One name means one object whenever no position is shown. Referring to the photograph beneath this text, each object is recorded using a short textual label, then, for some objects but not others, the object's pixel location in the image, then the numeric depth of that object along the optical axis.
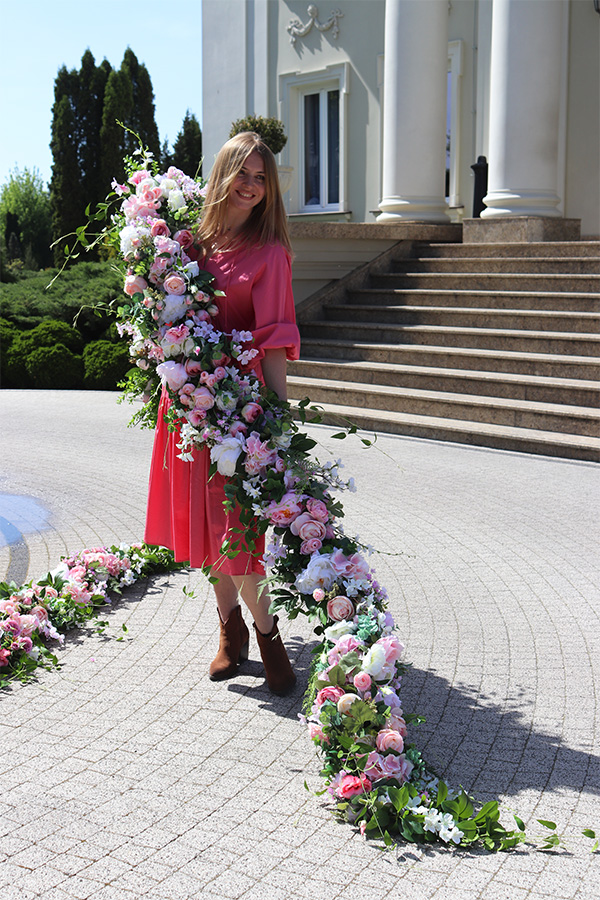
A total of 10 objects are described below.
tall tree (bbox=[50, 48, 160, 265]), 28.86
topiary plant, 14.20
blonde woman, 3.19
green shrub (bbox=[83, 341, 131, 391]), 12.96
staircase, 8.25
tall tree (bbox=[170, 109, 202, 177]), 36.06
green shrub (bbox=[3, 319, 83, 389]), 13.33
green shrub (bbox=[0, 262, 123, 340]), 14.41
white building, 11.41
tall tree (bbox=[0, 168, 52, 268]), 38.97
